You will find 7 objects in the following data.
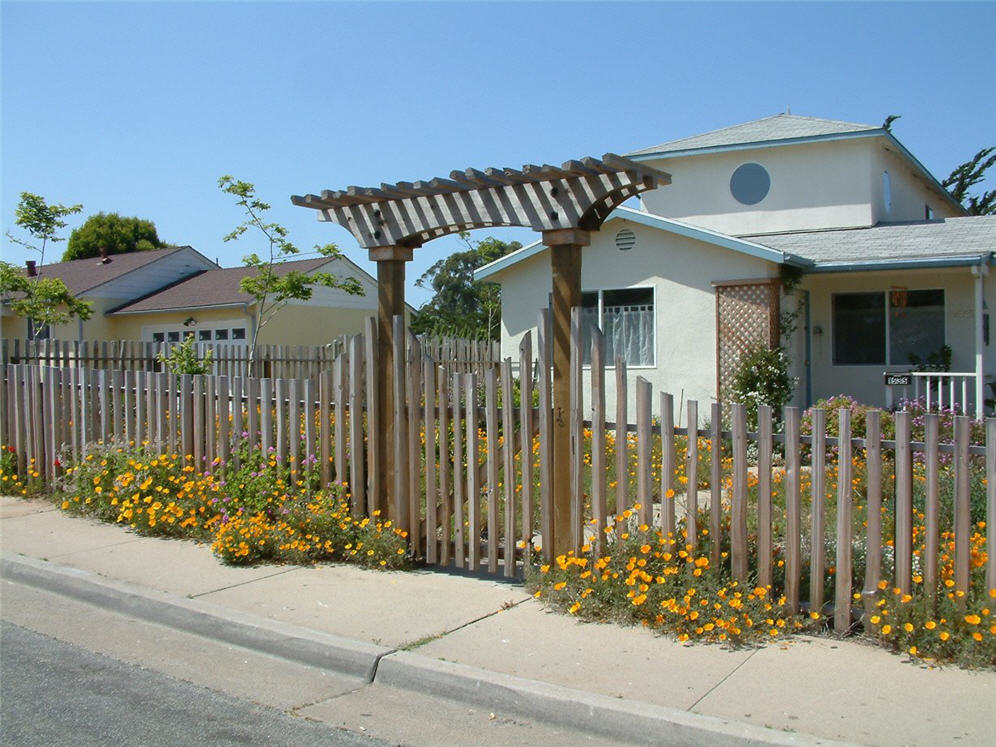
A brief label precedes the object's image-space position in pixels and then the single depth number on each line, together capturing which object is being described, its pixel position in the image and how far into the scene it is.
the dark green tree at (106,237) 47.66
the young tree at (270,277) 20.73
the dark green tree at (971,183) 33.09
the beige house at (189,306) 25.95
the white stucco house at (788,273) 14.11
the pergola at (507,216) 6.26
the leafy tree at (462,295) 29.16
